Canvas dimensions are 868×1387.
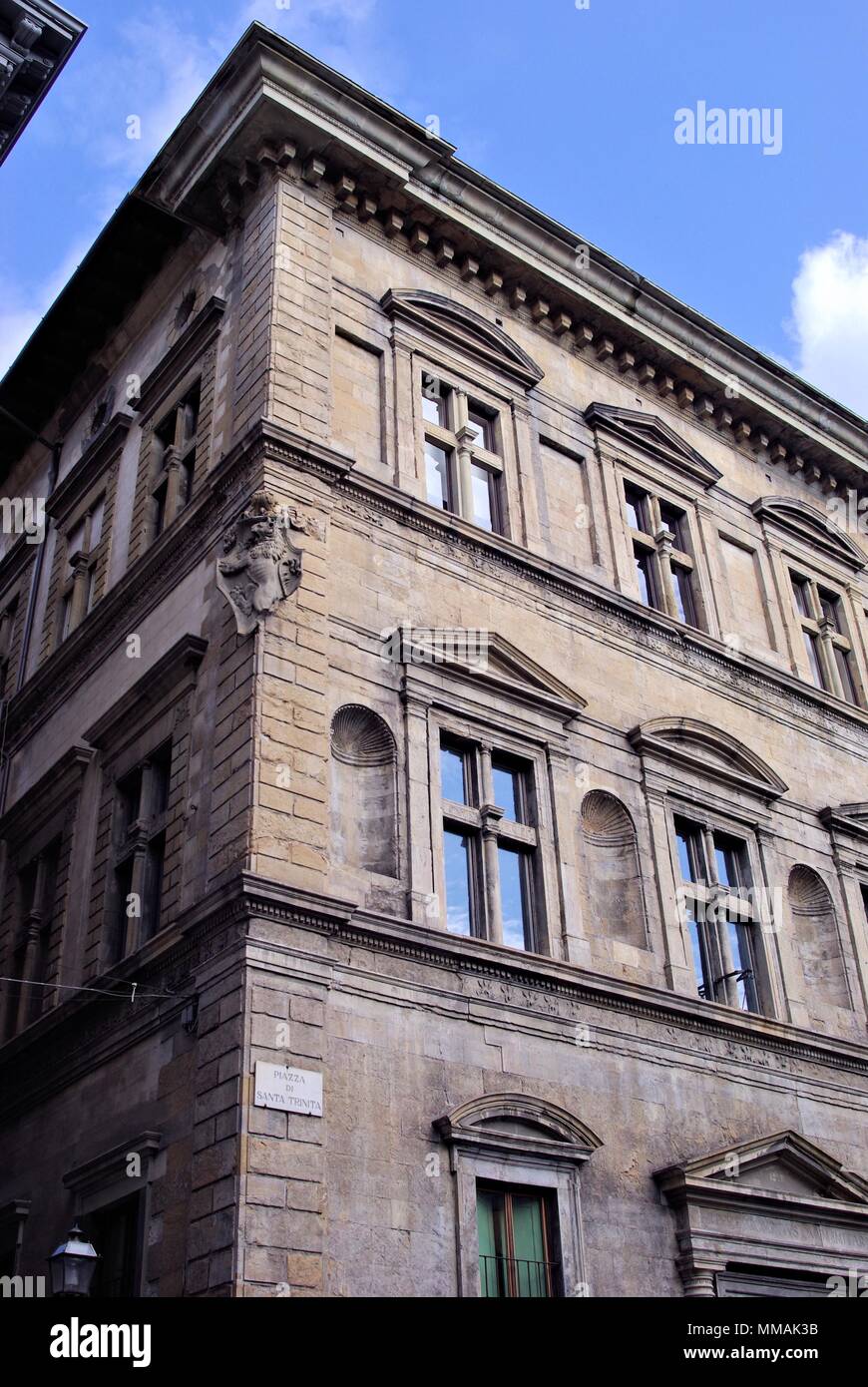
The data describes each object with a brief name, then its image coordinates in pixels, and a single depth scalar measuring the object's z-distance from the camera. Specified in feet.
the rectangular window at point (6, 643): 92.94
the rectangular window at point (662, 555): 82.74
